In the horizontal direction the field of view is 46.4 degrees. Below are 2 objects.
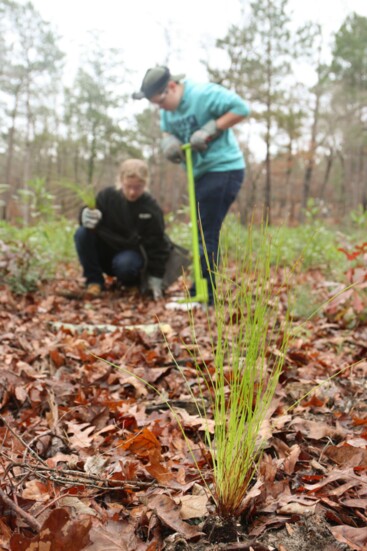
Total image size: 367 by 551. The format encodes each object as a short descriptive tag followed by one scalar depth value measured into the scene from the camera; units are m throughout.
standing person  3.50
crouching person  4.32
